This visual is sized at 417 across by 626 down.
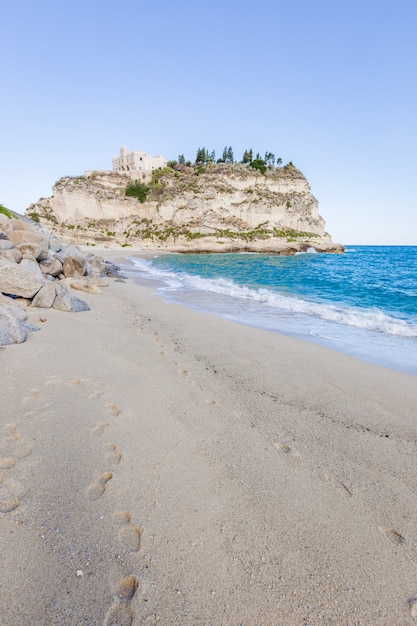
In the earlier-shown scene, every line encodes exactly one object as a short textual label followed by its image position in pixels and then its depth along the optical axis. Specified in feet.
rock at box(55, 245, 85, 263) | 47.18
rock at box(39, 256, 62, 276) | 39.70
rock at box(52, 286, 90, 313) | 27.57
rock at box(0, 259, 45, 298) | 25.12
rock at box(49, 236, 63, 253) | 51.08
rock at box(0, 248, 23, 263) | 30.30
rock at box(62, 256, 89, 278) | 46.80
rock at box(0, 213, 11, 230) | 39.88
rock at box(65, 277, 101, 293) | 40.50
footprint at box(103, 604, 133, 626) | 5.48
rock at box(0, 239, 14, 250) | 31.58
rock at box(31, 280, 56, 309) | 26.71
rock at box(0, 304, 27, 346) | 17.30
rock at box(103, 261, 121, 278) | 67.28
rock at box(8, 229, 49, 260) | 38.04
